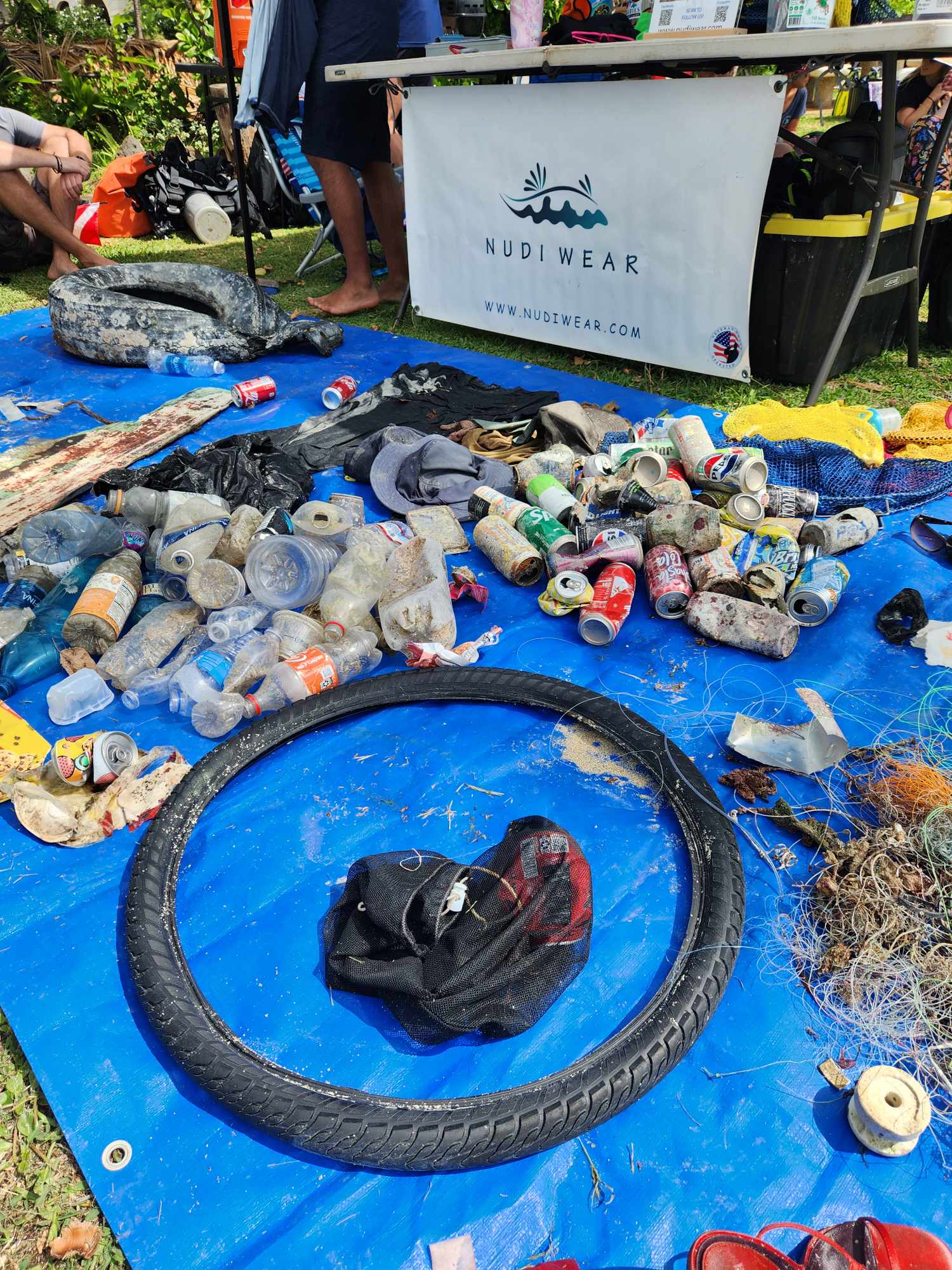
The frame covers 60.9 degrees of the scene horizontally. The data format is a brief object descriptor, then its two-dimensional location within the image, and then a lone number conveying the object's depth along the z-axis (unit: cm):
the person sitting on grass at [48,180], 625
